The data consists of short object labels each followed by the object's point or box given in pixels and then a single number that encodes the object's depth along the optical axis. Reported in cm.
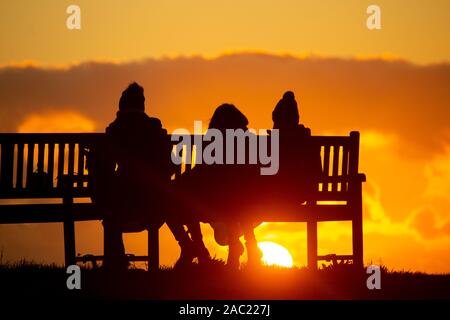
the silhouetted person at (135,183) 1919
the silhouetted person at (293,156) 2020
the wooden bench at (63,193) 1923
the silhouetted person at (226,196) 1967
